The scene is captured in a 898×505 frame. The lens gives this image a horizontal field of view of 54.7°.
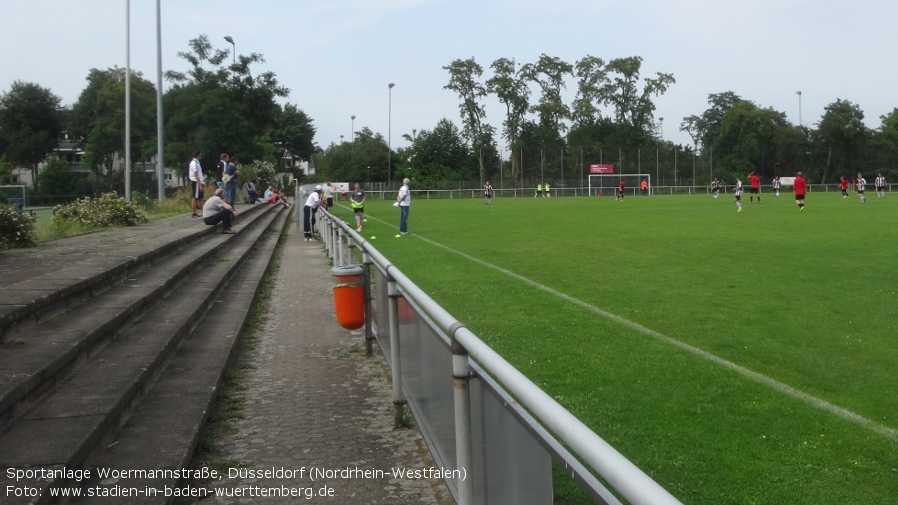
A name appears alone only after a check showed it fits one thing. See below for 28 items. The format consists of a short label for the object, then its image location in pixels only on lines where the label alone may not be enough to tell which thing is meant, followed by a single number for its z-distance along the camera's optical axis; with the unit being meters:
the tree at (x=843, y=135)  89.06
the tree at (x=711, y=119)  116.12
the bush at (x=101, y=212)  17.33
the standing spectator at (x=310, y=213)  24.48
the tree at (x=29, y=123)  61.84
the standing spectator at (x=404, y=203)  25.00
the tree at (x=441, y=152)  96.88
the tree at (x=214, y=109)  59.88
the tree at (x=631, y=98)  94.38
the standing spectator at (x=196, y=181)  19.90
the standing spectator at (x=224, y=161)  21.09
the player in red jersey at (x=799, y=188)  35.66
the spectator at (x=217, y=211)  17.86
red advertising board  86.62
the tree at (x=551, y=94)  96.12
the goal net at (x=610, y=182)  84.12
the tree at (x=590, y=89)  95.50
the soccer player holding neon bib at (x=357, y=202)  27.57
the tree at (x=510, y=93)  95.12
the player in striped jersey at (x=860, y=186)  46.31
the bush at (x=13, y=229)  11.46
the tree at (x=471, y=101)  93.62
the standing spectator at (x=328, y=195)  32.94
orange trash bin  7.69
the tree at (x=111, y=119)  69.81
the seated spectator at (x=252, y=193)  41.35
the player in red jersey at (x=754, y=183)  46.19
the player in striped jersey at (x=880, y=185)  58.20
